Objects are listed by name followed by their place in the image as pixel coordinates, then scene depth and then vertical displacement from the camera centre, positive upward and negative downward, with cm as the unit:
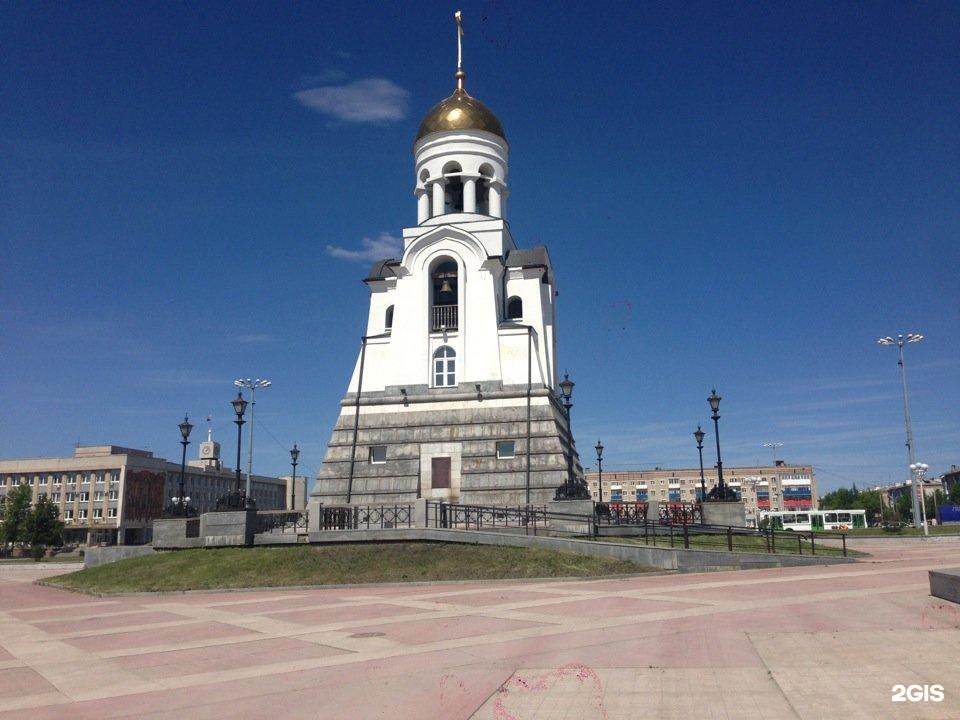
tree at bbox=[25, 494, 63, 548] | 6144 -162
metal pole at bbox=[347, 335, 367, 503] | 3478 +363
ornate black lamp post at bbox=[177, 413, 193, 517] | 3088 +286
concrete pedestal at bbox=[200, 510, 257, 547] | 2502 -77
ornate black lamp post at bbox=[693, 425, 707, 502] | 3556 +292
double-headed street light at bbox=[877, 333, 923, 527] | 5000 +860
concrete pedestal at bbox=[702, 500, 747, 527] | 2841 -46
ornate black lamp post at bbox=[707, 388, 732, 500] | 3067 +352
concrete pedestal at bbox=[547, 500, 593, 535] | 2572 -45
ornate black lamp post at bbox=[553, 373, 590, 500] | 2642 +34
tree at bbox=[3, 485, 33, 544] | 6162 -71
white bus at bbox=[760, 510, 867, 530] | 6021 -153
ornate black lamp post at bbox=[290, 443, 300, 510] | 4500 +277
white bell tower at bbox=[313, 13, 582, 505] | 3444 +680
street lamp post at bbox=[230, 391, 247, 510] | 2839 +344
